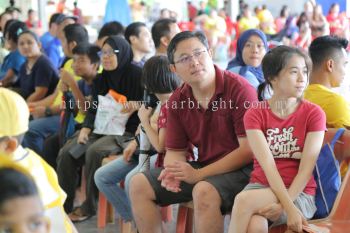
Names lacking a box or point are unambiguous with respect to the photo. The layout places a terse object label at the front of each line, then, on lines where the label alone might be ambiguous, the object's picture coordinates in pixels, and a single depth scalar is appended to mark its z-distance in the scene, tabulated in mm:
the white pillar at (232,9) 25706
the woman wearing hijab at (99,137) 5845
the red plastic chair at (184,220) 4833
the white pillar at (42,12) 17309
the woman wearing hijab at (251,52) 6153
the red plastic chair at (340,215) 3669
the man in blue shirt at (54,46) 9757
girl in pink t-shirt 3640
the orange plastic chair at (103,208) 5739
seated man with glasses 4047
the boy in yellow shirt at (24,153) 2726
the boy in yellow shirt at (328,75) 4269
